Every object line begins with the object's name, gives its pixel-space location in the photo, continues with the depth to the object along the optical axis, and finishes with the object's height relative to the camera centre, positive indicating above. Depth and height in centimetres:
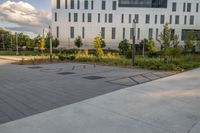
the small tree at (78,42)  4847 +318
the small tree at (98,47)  2242 +89
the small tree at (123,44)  4498 +257
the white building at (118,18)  5022 +1014
